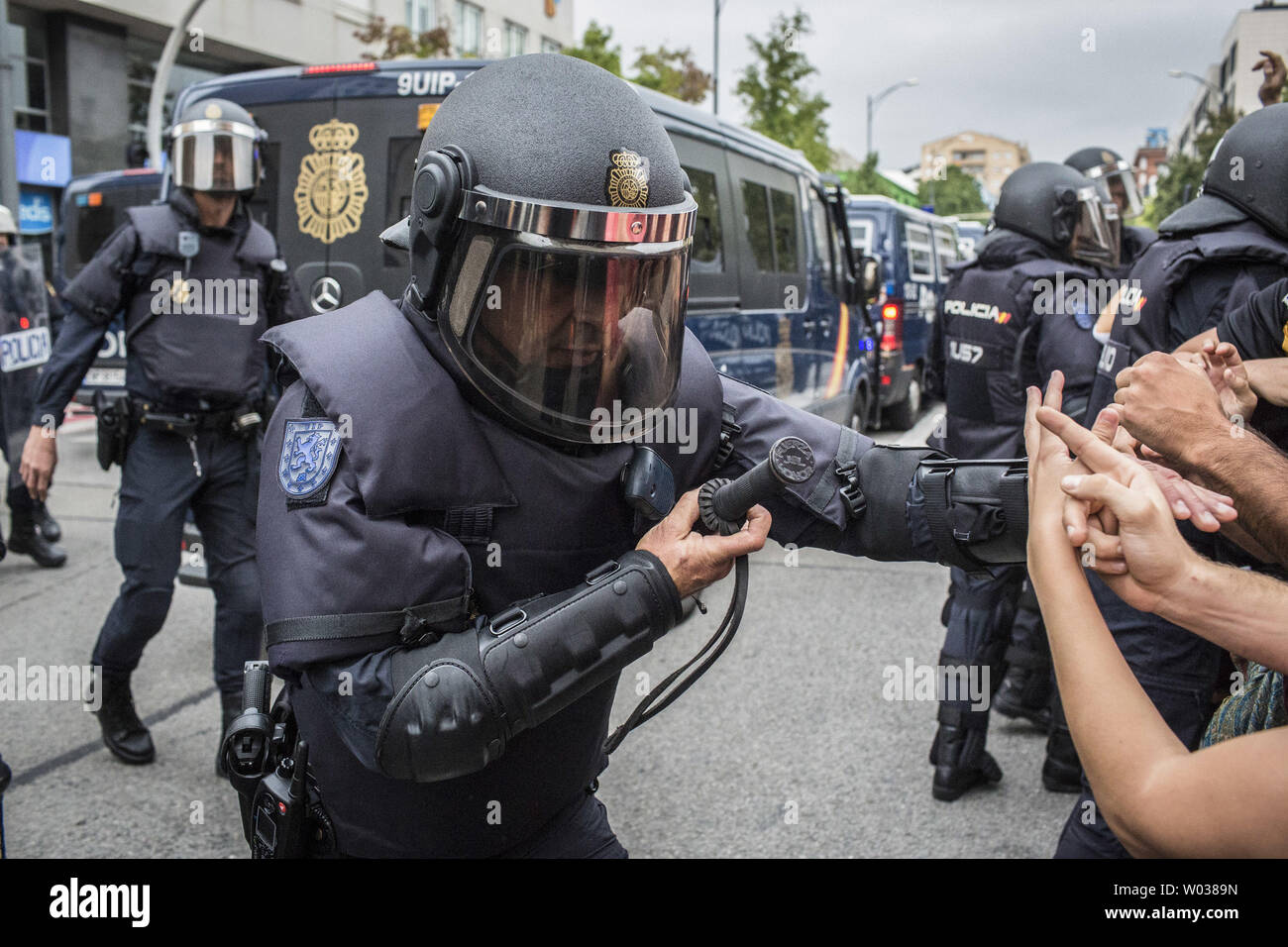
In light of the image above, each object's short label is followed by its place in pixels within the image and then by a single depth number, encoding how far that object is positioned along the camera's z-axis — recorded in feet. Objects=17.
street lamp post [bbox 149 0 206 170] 39.22
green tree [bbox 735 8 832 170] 68.95
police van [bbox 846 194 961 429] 38.09
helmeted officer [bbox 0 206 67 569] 18.02
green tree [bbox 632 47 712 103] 66.23
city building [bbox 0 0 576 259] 54.13
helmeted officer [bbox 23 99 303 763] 11.55
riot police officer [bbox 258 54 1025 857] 4.64
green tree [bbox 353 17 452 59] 59.78
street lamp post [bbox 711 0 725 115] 64.54
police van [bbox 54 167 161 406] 33.71
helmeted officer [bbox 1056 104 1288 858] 7.45
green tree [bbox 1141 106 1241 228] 73.46
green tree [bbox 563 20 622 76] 58.54
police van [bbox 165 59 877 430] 15.69
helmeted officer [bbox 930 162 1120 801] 11.96
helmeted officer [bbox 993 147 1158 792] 11.58
